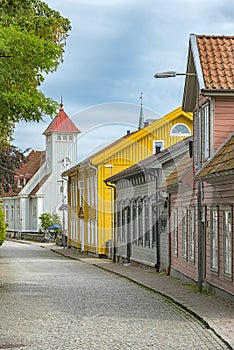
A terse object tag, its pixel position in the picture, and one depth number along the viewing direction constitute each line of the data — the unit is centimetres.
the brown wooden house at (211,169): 1733
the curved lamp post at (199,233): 1912
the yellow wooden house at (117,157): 4556
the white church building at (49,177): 7888
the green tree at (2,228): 5322
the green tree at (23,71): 2073
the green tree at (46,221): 7712
